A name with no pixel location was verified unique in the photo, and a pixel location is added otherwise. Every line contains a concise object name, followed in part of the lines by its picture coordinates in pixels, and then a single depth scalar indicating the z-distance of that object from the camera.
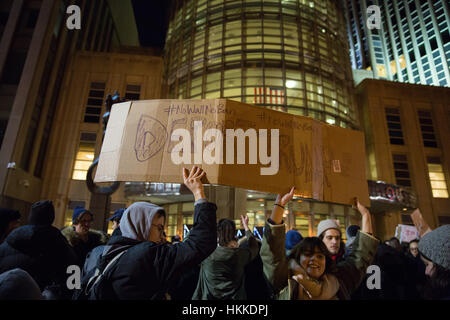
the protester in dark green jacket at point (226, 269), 2.94
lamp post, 3.89
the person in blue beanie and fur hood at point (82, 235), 3.45
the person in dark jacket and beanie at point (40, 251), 2.33
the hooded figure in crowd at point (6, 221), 2.39
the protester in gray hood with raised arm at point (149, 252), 1.50
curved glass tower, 19.73
